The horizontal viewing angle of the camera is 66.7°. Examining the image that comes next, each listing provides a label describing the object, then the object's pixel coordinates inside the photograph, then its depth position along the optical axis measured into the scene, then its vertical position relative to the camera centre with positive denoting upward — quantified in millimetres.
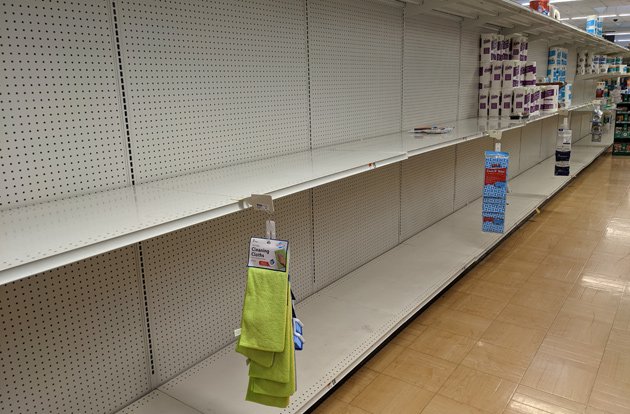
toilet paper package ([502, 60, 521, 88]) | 4324 +307
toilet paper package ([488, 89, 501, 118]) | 4461 +37
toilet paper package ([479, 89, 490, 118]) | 4512 +51
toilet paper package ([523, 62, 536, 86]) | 4527 +297
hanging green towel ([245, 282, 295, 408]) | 1471 -814
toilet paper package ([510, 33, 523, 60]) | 4613 +589
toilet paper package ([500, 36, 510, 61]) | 4509 +561
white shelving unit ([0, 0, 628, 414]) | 1424 -238
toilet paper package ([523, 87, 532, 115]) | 4277 +45
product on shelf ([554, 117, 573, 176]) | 5340 -533
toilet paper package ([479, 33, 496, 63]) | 4362 +535
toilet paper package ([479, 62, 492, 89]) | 4426 +295
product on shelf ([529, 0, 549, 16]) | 4113 +852
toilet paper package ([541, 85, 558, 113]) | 4801 +84
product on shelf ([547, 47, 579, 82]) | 6406 +552
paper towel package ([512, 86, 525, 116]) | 4246 +46
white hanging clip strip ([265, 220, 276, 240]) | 1473 -352
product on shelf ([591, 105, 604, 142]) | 9156 -511
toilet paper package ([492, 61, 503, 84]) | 4369 +308
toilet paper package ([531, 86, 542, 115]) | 4500 +59
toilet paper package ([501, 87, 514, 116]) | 4363 +51
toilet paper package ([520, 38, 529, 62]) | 4667 +548
